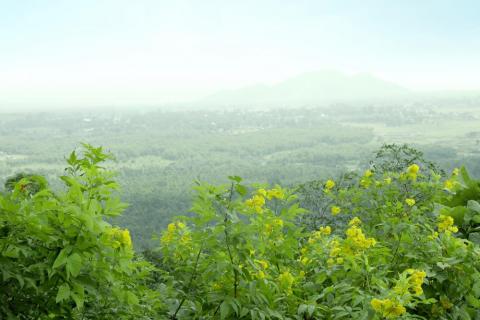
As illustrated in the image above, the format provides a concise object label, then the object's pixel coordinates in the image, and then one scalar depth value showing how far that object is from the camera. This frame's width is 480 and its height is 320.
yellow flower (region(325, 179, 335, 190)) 4.36
